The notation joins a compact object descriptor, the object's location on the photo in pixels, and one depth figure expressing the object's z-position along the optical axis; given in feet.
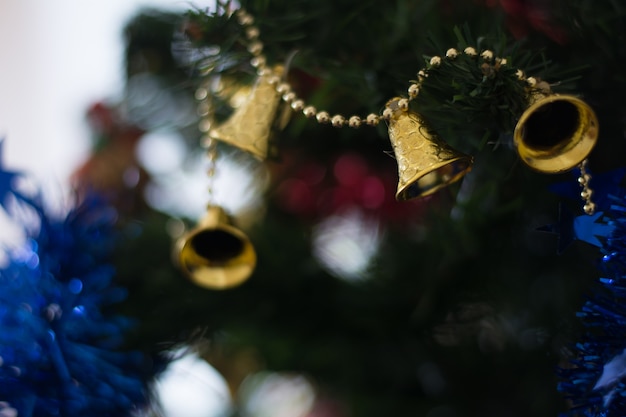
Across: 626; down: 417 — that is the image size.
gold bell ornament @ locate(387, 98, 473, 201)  0.99
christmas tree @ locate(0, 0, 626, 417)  1.00
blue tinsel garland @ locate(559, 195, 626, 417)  0.87
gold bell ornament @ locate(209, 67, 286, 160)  1.24
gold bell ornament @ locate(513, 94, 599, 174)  0.93
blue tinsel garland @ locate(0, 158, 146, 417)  1.21
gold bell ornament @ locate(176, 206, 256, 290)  1.34
